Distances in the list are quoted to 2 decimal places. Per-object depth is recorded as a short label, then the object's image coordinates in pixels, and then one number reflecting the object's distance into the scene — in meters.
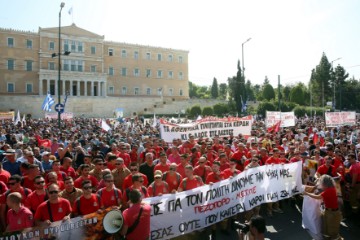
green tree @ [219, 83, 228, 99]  132.35
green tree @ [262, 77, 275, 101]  73.56
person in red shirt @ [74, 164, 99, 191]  7.07
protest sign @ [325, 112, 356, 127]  19.12
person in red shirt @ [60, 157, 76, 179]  8.12
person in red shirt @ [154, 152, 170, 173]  8.56
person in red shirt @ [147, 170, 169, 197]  6.82
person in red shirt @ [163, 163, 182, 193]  7.58
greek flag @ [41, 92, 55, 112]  24.69
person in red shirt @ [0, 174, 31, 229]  5.70
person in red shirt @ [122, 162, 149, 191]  7.31
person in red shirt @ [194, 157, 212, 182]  8.41
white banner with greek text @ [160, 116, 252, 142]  12.39
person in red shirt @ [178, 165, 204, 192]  7.09
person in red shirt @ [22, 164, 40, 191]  6.91
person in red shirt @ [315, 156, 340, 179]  8.54
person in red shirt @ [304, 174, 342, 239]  6.31
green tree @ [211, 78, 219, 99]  122.81
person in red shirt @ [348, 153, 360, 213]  8.27
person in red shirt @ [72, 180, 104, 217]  5.64
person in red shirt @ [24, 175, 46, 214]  5.71
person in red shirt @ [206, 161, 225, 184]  7.69
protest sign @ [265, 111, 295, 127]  19.05
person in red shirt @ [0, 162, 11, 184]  6.92
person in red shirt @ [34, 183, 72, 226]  5.14
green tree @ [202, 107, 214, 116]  54.88
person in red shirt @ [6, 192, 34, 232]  5.01
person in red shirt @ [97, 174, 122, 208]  6.08
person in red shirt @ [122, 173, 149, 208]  6.16
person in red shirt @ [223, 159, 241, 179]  7.96
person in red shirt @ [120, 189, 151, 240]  4.79
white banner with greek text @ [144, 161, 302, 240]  6.07
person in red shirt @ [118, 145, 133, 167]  10.25
